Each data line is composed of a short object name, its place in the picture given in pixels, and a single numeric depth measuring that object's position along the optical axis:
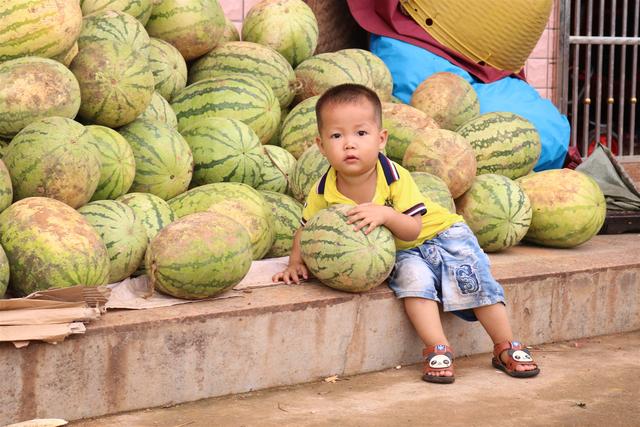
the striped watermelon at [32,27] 4.45
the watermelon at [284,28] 6.16
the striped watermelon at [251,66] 5.74
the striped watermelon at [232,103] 5.30
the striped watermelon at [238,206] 4.54
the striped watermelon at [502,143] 5.49
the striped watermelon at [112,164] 4.44
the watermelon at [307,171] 4.91
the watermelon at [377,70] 6.11
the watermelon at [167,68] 5.35
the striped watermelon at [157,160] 4.74
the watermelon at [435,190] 4.69
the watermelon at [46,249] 3.69
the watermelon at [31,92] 4.26
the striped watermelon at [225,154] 5.00
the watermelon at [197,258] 3.88
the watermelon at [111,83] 4.66
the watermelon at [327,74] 5.93
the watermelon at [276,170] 5.13
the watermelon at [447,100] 5.89
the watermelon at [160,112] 5.06
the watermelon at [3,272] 3.60
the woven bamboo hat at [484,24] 6.93
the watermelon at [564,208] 5.20
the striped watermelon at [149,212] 4.30
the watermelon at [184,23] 5.65
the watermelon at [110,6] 5.29
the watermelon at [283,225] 4.86
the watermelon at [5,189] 3.91
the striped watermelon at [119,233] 4.09
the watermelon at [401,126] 5.37
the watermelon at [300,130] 5.43
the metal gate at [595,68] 8.70
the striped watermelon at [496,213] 5.01
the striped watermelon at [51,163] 4.08
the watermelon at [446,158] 4.97
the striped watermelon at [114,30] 4.94
